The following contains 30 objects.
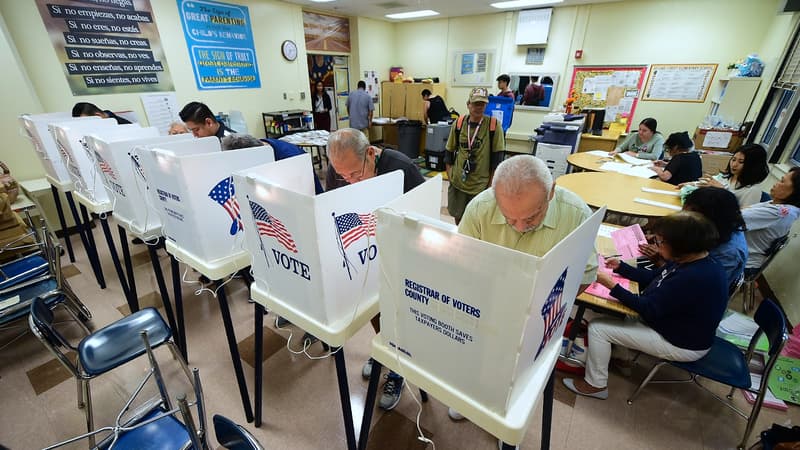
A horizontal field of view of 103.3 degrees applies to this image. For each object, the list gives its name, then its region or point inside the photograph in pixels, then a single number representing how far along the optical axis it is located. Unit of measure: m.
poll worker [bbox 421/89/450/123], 6.31
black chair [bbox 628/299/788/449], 1.35
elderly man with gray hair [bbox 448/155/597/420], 1.02
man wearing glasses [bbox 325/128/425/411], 1.39
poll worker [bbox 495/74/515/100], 5.79
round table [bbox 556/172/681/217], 2.43
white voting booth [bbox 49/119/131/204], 1.96
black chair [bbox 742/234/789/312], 2.07
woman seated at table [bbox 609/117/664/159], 3.76
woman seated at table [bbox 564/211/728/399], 1.35
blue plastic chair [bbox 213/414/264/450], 0.74
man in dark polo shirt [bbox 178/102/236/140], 2.01
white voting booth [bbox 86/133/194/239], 1.55
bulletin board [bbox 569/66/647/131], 5.41
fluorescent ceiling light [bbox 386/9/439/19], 6.18
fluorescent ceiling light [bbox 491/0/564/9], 5.22
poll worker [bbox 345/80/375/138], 6.41
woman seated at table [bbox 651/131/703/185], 2.99
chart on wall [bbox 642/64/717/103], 4.91
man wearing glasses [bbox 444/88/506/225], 2.65
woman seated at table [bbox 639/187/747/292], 1.55
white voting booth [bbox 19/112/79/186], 2.39
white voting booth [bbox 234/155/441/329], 0.91
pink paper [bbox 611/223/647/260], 1.94
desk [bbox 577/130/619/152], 5.20
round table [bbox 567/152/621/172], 3.61
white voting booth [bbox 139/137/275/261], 1.20
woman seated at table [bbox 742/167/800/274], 2.04
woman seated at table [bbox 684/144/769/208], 2.41
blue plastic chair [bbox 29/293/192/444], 1.31
